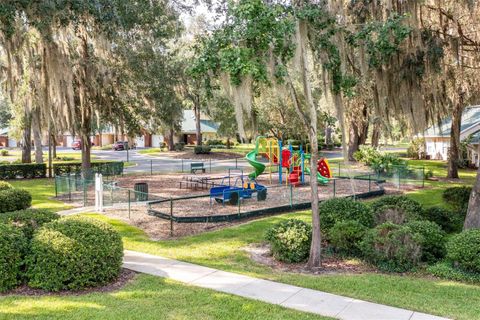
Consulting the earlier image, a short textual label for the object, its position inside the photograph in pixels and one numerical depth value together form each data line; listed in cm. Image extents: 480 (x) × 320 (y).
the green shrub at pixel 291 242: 884
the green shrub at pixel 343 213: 995
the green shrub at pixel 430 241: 871
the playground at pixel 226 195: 1274
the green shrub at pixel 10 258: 683
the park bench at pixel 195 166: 2721
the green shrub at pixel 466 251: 764
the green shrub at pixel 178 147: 5002
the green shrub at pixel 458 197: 1366
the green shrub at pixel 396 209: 1032
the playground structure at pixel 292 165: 2056
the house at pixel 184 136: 6062
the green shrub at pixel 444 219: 1116
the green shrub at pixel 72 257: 683
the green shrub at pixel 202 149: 4344
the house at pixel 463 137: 2809
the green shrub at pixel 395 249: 822
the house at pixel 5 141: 6524
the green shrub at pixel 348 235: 905
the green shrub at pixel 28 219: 800
